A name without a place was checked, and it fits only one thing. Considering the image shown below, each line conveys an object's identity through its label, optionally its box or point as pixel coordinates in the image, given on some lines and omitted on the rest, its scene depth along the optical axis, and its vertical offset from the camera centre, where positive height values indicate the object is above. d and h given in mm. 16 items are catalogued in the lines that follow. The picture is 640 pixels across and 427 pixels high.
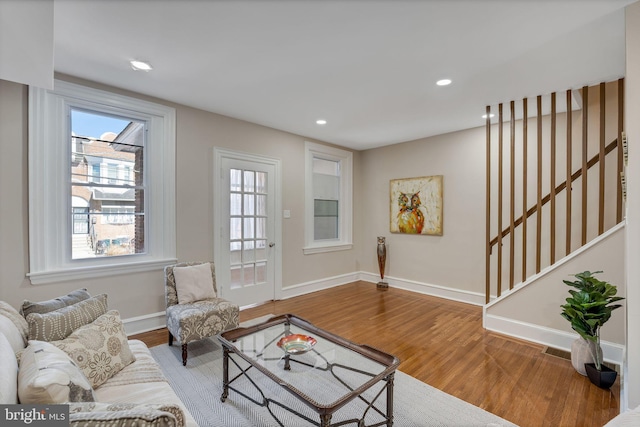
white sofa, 773 -596
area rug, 1801 -1308
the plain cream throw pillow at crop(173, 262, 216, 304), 2828 -727
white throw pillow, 928 -591
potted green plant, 2152 -786
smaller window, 4801 +239
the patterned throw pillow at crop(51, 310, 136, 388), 1420 -720
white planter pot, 2311 -1154
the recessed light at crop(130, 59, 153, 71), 2401 +1236
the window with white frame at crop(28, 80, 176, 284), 2551 +272
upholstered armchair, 2457 -889
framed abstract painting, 4539 +112
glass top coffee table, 1793 -995
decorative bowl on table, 1980 -938
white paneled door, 3744 -270
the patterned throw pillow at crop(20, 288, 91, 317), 1561 -538
